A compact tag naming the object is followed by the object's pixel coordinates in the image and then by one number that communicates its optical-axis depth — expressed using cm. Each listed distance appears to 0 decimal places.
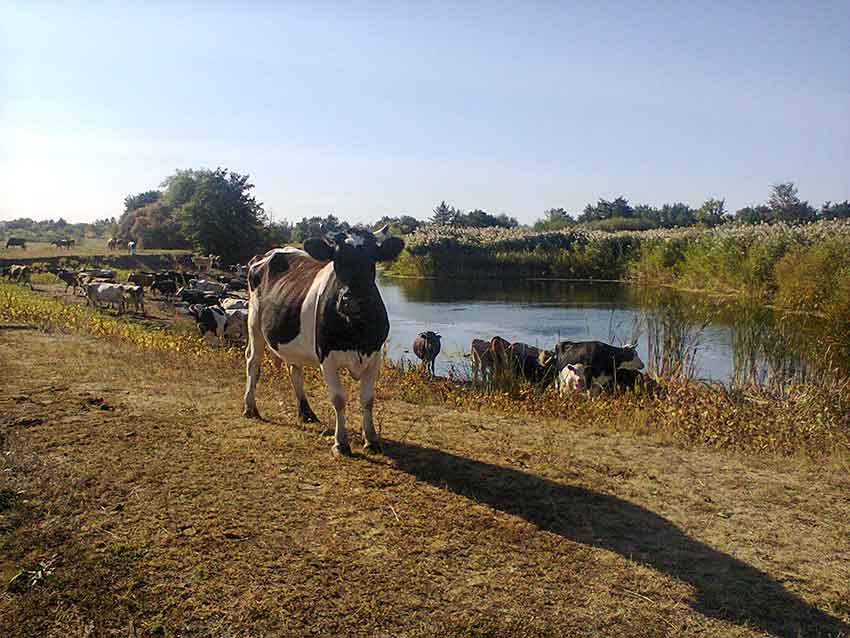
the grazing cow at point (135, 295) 2178
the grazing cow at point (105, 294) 2134
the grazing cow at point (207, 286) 2648
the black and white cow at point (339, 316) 589
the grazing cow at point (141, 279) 2722
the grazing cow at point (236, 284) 2971
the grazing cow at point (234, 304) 1870
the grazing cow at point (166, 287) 2538
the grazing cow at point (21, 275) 2594
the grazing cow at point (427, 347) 1555
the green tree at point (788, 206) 7230
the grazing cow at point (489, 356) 1128
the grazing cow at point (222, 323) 1622
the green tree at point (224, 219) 3919
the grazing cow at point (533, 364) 1241
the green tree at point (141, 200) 6844
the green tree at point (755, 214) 6539
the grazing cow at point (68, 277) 2605
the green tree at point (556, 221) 7452
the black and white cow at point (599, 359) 1216
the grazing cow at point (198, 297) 2125
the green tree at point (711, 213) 6880
